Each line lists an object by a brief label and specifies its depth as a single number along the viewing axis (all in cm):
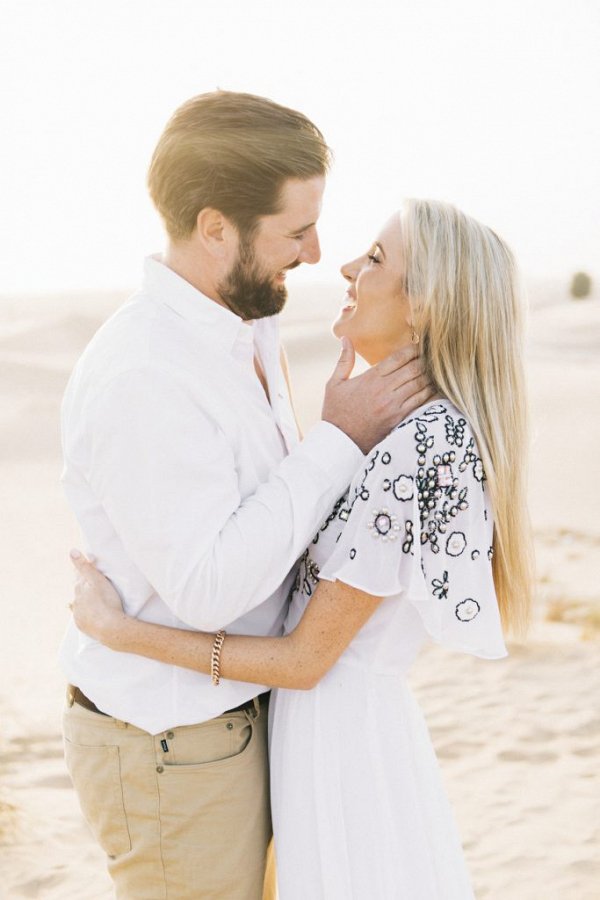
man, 228
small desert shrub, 3644
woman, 241
